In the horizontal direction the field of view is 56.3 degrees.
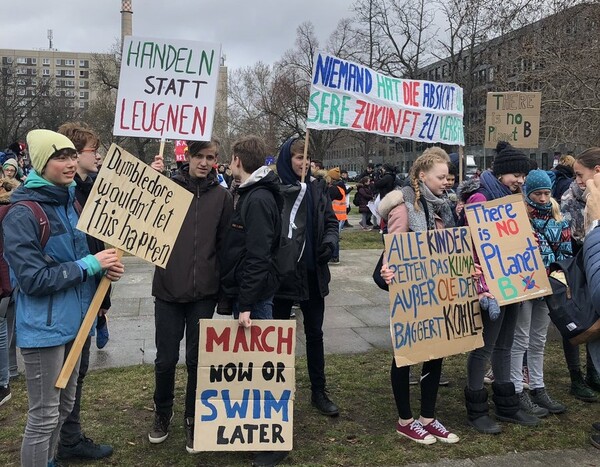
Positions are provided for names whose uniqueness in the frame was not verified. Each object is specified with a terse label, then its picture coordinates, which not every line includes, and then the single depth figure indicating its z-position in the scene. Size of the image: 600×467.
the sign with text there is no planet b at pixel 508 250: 4.11
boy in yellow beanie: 2.86
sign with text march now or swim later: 3.58
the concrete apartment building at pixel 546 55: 12.77
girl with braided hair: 3.94
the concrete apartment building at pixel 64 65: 126.06
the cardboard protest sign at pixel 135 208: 3.28
